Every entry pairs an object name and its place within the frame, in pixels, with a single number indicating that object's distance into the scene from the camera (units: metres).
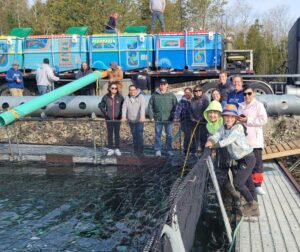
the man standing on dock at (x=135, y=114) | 9.82
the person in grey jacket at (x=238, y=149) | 5.99
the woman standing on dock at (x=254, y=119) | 6.71
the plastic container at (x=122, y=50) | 15.96
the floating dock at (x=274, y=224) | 5.35
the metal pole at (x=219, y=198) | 5.40
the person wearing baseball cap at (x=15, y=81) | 15.25
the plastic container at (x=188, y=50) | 15.64
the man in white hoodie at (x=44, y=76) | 14.80
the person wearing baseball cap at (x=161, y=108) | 9.71
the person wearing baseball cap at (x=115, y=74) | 12.56
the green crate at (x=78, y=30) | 16.78
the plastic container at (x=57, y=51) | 16.33
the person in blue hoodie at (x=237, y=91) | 7.64
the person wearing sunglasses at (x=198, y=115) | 9.12
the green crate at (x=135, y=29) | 16.48
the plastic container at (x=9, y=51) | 16.71
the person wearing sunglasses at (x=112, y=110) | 10.00
